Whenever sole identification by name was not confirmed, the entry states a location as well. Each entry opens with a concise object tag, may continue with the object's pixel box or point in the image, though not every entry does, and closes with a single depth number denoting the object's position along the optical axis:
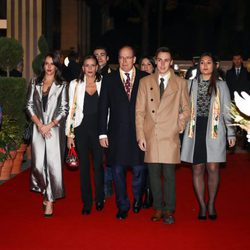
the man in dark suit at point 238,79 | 12.68
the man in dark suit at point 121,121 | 6.41
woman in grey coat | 6.28
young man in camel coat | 6.15
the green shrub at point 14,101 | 8.87
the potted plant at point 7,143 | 8.49
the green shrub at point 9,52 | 8.88
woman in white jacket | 6.66
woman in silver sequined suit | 6.46
